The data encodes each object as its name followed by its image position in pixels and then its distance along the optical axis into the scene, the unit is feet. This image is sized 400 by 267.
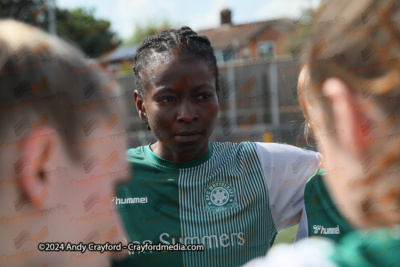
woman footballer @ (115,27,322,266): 4.94
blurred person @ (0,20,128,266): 2.14
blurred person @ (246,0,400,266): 2.06
